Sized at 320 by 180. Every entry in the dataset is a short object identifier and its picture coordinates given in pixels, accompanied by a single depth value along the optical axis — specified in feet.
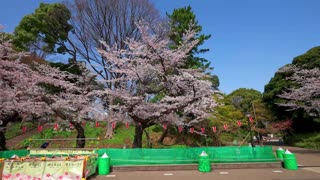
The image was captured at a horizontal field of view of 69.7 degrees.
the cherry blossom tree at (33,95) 45.83
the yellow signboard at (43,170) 27.71
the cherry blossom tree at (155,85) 39.88
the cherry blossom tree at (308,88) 57.01
